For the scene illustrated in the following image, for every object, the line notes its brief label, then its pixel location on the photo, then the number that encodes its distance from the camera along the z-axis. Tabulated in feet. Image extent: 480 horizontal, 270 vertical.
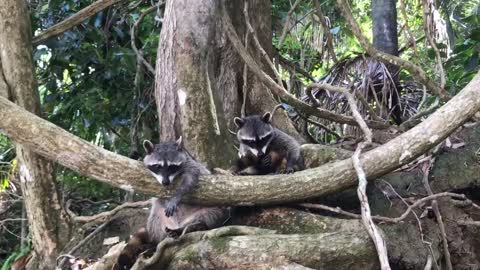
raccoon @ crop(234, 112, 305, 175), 14.97
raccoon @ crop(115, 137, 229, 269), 12.07
